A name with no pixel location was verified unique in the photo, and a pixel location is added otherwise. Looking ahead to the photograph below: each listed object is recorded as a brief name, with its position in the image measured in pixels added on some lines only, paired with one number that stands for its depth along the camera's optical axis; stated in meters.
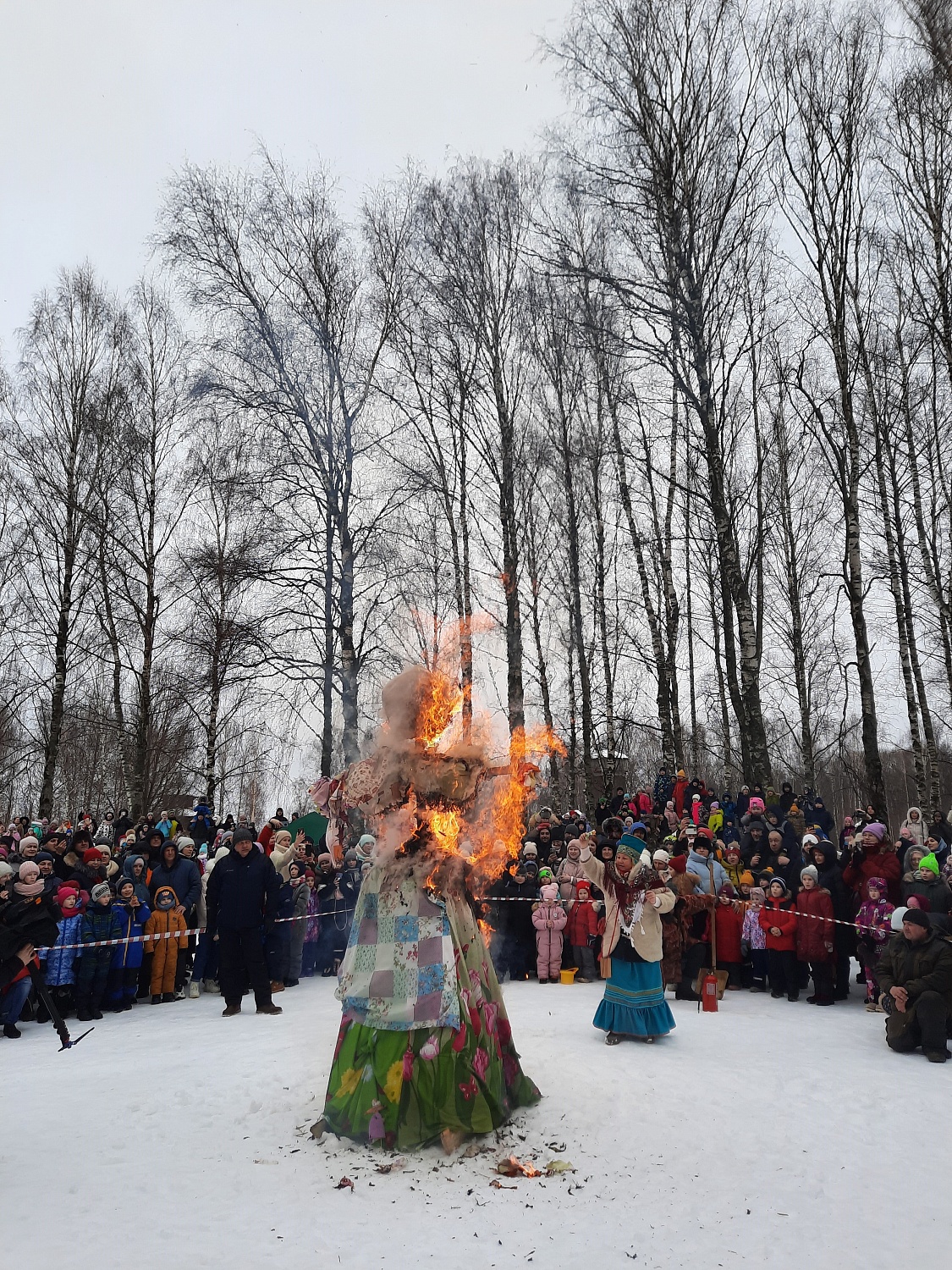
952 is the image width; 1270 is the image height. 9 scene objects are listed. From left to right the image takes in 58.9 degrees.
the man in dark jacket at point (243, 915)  8.75
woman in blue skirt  7.56
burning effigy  4.92
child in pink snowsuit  10.89
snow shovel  9.00
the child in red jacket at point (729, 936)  10.16
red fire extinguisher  8.97
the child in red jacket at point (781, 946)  9.63
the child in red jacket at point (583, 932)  10.91
